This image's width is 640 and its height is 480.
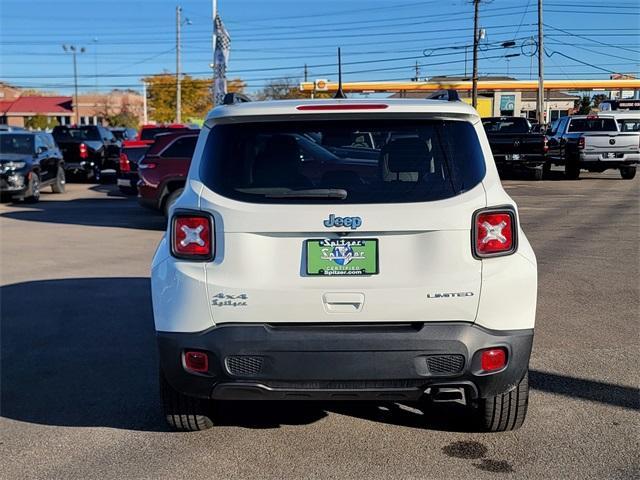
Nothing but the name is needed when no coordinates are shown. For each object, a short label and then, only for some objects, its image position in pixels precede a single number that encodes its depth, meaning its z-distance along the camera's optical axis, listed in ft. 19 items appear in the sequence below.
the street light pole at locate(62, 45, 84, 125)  253.03
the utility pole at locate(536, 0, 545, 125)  148.87
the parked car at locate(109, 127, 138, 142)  114.57
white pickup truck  72.38
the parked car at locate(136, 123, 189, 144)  75.05
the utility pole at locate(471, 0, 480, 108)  147.02
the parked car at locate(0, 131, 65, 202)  57.41
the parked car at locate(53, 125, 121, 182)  81.05
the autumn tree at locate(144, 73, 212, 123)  268.41
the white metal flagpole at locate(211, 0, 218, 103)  75.34
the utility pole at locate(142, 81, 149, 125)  243.60
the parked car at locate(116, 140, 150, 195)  54.03
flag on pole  74.38
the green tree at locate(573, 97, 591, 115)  176.88
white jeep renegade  11.65
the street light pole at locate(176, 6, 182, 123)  179.73
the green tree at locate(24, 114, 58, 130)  246.86
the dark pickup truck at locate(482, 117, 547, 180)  70.95
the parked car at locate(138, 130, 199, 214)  42.57
